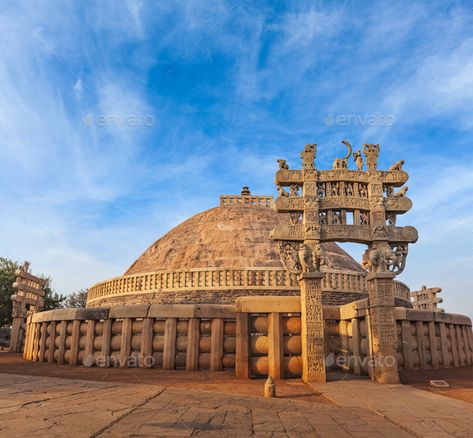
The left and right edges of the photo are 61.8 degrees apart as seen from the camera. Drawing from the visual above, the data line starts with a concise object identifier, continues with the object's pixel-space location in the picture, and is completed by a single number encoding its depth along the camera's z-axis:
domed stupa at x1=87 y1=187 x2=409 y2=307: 19.52
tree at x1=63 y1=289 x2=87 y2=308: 43.71
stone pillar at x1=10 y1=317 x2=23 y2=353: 19.39
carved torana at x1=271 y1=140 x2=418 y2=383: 8.77
